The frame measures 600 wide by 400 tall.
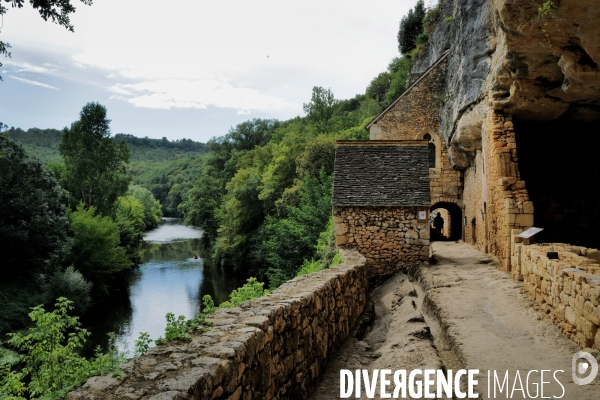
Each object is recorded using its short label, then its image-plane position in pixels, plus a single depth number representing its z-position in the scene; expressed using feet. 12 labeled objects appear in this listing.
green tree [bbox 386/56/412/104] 104.46
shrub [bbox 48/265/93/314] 72.79
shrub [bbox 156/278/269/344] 12.89
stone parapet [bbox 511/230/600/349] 18.04
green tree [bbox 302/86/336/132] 160.25
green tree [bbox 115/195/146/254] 123.95
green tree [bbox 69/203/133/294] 90.63
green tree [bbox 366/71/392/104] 143.52
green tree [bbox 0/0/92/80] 20.81
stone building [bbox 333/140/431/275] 42.39
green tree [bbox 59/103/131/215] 109.09
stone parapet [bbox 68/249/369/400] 9.87
